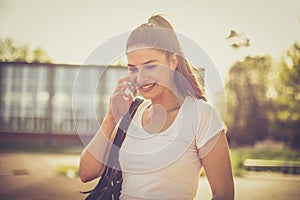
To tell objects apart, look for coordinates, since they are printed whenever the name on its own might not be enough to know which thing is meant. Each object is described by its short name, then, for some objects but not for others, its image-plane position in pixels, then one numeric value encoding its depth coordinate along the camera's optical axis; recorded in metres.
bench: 8.38
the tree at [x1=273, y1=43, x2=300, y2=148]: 9.07
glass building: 21.31
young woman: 1.06
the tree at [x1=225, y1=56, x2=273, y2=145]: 16.70
